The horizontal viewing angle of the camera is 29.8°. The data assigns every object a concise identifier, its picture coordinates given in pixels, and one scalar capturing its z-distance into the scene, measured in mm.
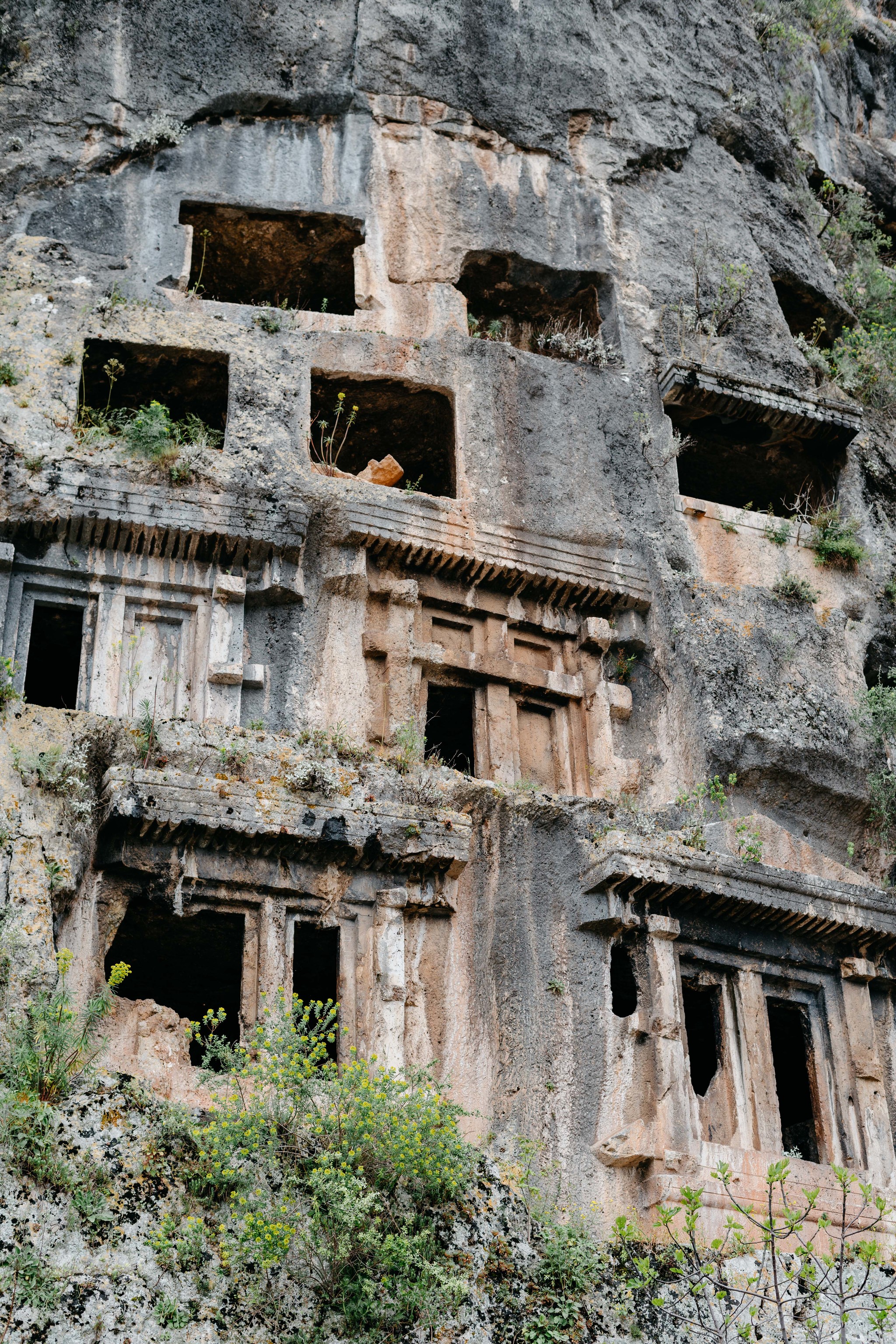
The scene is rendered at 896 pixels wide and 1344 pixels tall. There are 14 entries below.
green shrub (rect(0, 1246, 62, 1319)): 9141
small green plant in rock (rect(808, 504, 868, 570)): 19297
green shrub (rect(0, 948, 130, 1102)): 10125
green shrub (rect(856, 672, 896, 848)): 17656
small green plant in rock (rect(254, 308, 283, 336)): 18406
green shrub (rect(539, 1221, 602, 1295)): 11148
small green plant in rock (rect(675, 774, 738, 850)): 16422
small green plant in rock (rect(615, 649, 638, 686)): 18156
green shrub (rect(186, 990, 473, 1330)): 10141
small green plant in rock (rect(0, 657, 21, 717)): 13366
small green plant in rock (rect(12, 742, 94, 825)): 12812
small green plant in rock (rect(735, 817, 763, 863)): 15648
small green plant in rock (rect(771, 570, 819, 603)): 18719
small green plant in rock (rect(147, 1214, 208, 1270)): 9695
